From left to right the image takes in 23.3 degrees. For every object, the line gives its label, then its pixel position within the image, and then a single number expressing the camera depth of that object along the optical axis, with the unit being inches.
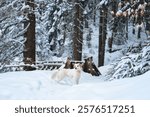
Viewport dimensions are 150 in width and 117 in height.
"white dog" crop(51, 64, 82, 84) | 488.4
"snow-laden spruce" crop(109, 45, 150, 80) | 510.9
